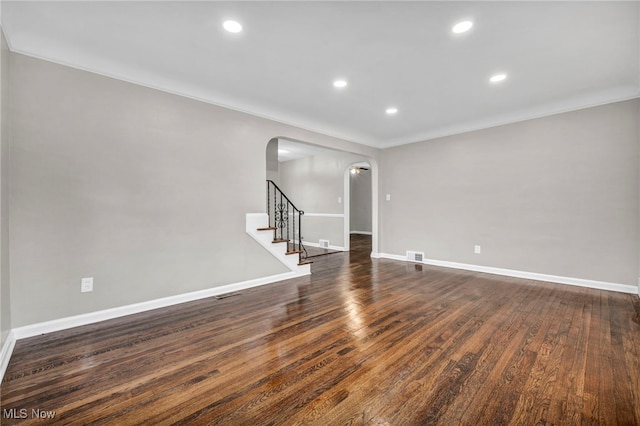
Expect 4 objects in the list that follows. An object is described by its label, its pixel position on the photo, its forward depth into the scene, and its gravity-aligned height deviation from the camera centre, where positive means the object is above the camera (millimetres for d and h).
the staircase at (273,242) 3842 -453
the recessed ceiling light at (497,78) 3029 +1509
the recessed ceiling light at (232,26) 2188 +1518
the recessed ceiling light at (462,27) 2172 +1499
